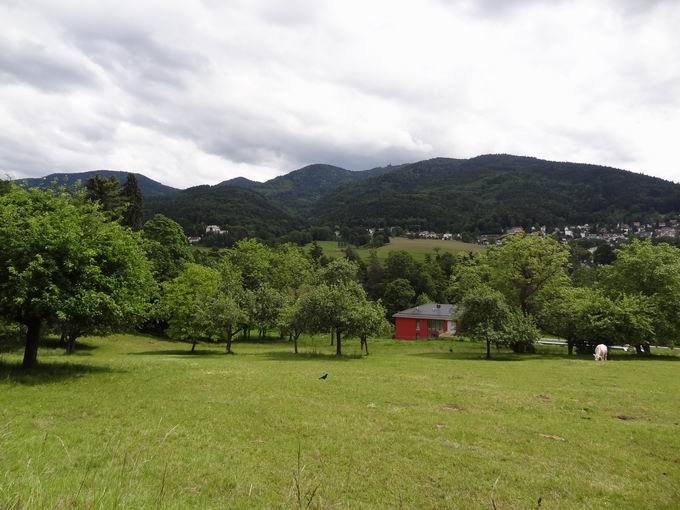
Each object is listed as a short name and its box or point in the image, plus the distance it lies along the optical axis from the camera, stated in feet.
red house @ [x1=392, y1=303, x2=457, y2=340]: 266.98
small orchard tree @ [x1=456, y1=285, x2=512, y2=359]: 137.87
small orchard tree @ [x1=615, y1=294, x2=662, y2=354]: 138.92
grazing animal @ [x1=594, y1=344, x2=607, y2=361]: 131.23
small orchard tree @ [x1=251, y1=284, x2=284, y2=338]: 180.24
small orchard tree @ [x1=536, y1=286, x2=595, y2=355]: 150.92
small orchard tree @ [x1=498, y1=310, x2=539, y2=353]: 135.74
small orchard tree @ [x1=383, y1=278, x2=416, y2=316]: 331.57
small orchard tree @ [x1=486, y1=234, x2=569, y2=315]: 162.61
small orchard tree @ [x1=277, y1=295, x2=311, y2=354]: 136.56
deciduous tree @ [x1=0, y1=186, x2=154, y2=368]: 62.23
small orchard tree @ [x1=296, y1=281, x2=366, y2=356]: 132.77
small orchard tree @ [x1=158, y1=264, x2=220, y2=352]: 150.30
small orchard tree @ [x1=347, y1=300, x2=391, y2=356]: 131.23
